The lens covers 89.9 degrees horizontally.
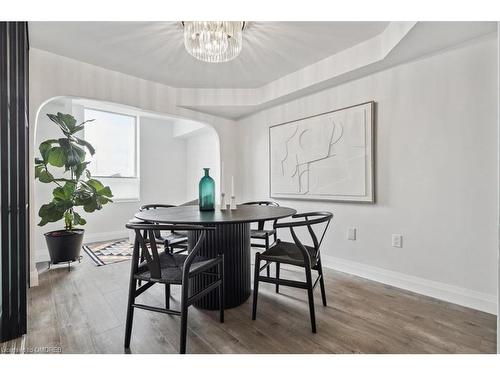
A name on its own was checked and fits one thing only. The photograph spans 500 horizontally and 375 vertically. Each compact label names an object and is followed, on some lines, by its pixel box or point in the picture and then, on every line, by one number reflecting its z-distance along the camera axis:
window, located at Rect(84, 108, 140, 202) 4.61
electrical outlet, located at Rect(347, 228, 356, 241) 2.76
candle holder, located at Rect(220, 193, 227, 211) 2.24
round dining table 1.89
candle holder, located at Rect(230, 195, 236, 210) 2.18
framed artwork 2.63
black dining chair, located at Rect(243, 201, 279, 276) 2.47
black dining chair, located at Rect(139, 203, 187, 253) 2.27
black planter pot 2.96
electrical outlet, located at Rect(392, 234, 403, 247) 2.42
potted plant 2.88
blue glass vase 2.11
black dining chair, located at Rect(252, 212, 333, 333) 1.67
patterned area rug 3.36
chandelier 1.82
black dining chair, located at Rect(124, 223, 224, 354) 1.41
